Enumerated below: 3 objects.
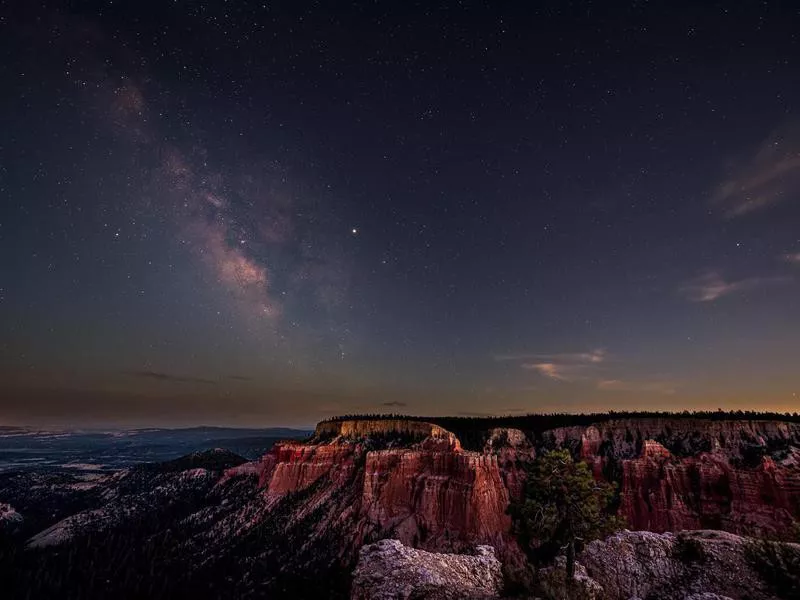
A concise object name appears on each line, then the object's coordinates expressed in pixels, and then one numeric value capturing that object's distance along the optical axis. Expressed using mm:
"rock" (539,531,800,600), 16516
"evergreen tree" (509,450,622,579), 25641
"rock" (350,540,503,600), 17688
